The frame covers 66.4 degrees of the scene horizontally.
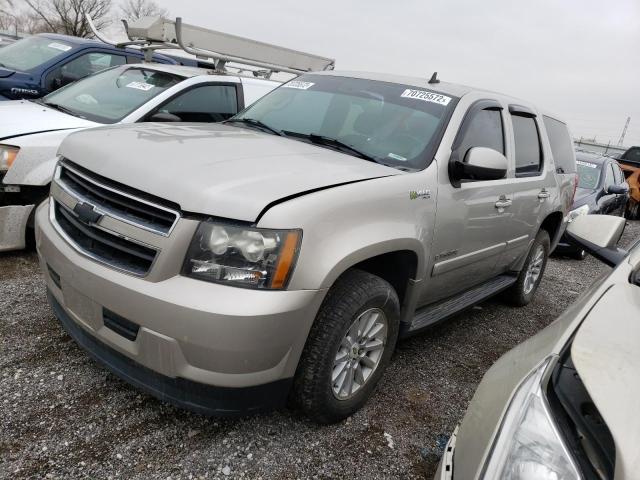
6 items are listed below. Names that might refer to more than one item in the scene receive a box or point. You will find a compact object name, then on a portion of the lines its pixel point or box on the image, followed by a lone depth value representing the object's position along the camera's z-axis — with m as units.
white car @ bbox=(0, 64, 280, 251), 3.66
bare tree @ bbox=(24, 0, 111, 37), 41.69
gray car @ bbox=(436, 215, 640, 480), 1.14
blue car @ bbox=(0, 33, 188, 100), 5.79
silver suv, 1.92
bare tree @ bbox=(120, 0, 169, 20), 46.94
